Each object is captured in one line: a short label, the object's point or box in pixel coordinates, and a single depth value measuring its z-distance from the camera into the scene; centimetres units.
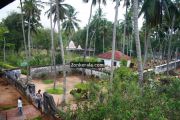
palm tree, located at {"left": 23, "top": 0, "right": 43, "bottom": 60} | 1892
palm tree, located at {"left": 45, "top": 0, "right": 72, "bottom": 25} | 1746
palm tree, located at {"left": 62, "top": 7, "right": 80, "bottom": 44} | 2756
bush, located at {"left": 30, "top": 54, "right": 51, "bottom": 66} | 2243
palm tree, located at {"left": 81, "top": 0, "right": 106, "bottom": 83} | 1776
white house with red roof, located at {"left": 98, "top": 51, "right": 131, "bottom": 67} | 2431
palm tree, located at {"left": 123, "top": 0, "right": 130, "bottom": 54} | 1935
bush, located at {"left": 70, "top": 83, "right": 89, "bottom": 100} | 1387
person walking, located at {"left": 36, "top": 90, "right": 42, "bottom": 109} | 973
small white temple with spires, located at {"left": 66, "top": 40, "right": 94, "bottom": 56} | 3647
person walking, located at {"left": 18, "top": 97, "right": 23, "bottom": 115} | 898
